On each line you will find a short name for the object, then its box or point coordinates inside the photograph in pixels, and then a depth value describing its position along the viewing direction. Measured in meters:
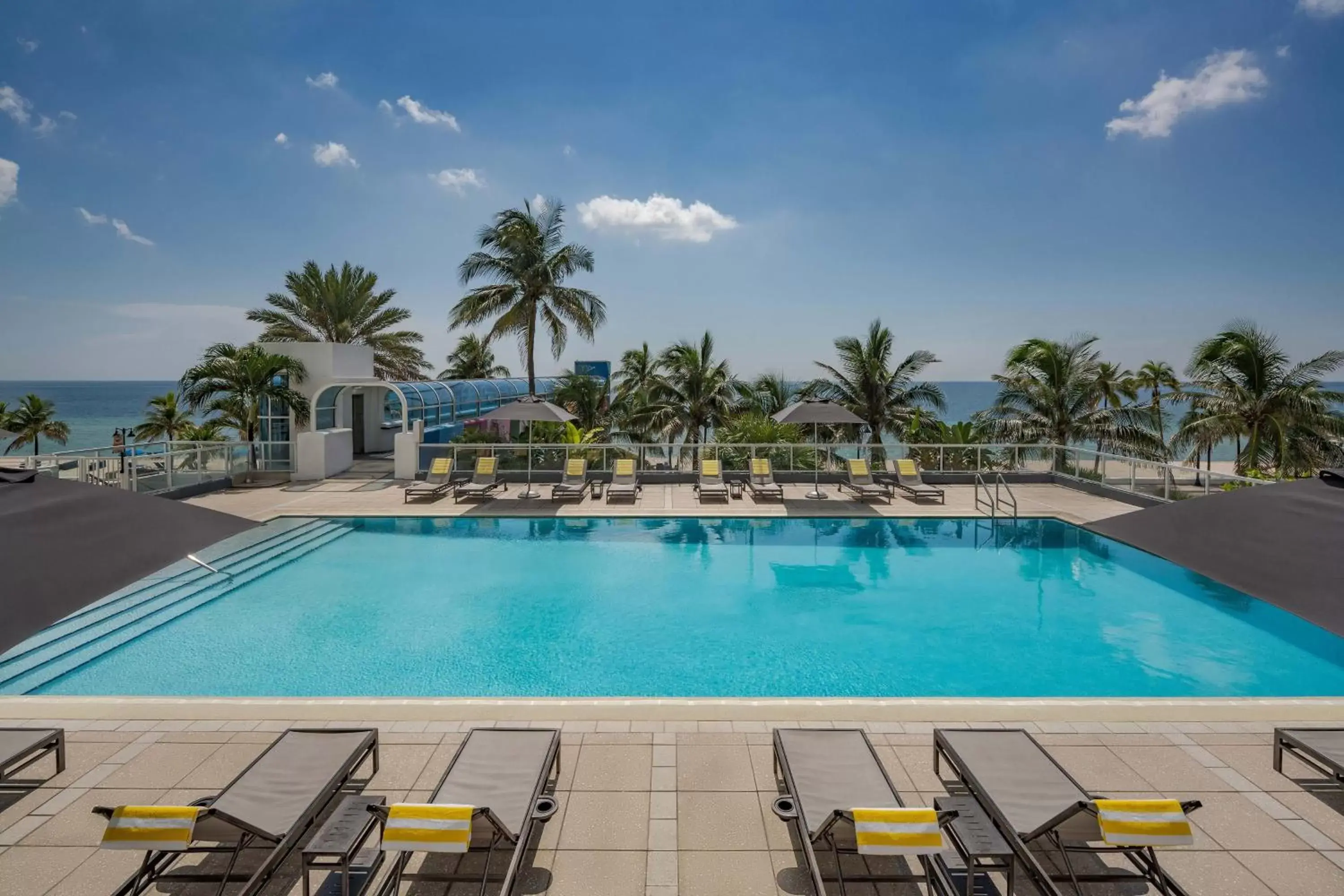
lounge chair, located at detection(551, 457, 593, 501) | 15.03
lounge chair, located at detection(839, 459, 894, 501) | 15.12
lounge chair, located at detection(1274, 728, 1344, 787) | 4.04
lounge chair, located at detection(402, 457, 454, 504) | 14.91
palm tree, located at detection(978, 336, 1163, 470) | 20.95
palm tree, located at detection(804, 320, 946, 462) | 23.75
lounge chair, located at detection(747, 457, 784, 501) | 15.08
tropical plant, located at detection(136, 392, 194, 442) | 28.19
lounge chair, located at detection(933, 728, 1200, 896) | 3.12
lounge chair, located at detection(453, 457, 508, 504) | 15.47
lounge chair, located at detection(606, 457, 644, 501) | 14.95
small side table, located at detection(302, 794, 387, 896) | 3.08
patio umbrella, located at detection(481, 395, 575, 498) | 14.50
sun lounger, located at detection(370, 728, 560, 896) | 3.05
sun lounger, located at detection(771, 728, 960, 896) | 3.08
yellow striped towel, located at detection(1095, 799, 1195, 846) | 3.11
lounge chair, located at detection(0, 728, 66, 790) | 4.01
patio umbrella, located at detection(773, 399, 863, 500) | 14.58
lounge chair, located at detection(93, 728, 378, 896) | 3.08
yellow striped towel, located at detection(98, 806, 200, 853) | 3.03
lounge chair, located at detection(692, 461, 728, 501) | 15.44
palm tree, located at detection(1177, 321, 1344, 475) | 18.55
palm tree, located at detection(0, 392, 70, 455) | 26.05
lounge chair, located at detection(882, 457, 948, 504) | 15.75
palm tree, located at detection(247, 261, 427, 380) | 26.27
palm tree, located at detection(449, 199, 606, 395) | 21.55
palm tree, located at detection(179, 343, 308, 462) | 17.00
